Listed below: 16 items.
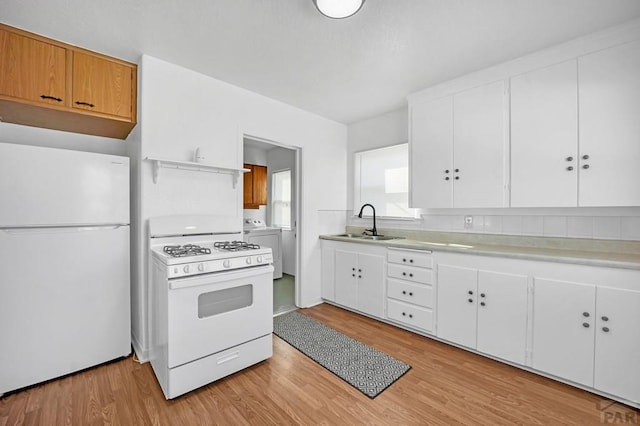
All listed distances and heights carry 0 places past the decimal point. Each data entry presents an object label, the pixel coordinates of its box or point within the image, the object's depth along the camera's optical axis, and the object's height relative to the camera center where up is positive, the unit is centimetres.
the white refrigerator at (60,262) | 187 -38
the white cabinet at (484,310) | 214 -82
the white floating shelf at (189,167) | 229 +40
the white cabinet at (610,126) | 191 +61
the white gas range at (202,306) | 182 -70
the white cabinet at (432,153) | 277 +60
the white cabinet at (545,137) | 213 +60
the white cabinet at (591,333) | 174 -82
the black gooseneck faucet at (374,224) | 359 -18
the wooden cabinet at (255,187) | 516 +45
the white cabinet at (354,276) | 307 -77
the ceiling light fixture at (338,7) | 160 +119
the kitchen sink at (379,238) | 351 -34
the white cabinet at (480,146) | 245 +60
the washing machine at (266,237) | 454 -44
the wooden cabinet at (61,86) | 187 +92
